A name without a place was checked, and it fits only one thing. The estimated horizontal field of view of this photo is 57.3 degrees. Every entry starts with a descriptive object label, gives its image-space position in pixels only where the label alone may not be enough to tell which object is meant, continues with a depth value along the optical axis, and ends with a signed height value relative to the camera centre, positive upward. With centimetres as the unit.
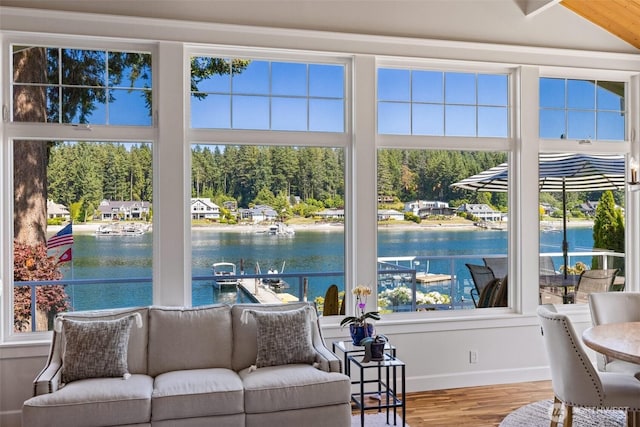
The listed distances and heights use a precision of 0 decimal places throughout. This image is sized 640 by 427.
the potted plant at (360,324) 429 -85
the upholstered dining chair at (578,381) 336 -102
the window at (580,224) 537 -15
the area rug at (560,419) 407 -150
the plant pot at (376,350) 403 -98
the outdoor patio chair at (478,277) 522 -62
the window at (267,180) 461 +23
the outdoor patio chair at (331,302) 485 -78
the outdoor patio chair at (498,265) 526 -51
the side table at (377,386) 392 -134
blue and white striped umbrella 526 +30
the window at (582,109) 534 +92
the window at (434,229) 500 -18
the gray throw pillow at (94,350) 366 -89
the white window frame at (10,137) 419 +52
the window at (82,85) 427 +92
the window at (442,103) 498 +92
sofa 339 -106
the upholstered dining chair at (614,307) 434 -74
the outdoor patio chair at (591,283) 546 -71
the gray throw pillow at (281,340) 397 -90
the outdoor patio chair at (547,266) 535 -53
